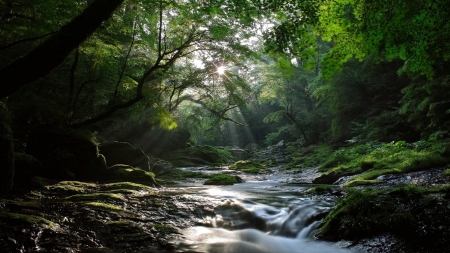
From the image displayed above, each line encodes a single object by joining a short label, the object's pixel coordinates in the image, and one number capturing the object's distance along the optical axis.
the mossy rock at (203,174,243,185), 11.17
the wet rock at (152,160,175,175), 14.05
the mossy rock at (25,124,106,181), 7.76
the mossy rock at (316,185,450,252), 3.67
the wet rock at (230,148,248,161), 29.77
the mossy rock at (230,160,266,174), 16.95
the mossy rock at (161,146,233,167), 21.10
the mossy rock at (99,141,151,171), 12.16
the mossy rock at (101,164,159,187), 9.19
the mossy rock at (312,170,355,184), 10.16
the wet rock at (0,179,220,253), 3.54
